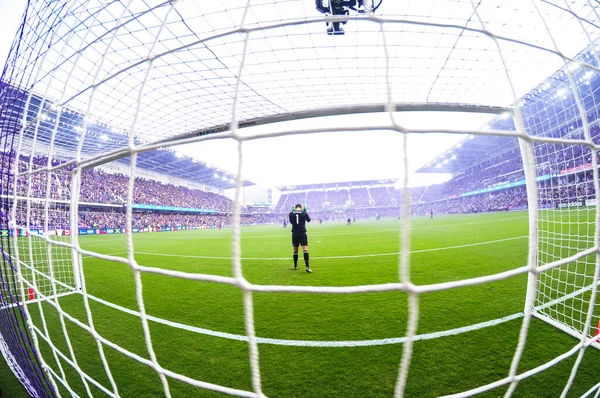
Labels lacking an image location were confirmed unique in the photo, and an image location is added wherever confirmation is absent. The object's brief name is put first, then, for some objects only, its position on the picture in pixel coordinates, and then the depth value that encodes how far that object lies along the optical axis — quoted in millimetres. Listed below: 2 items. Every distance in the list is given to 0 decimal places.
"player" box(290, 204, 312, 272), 4949
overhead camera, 3484
